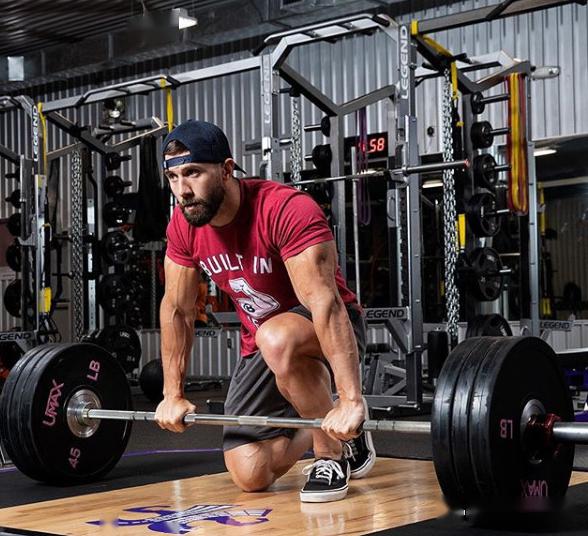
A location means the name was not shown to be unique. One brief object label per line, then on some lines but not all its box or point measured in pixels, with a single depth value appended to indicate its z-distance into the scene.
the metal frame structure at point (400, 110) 5.00
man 2.40
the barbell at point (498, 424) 2.12
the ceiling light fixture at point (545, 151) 7.27
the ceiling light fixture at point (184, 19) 7.49
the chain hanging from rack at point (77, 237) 7.21
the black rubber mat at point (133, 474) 2.91
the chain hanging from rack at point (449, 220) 5.24
